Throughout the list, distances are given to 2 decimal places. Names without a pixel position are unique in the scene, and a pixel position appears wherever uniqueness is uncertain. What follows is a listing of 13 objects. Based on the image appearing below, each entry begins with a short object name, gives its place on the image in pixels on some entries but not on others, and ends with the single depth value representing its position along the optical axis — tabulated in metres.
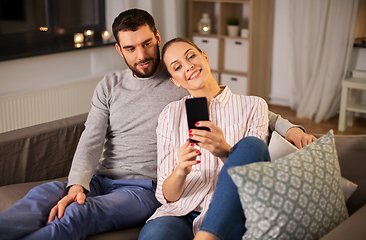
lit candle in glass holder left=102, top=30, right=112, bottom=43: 3.72
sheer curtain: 3.54
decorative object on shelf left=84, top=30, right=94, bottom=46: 3.66
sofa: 1.38
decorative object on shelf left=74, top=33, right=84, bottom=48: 3.54
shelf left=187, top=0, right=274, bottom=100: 3.99
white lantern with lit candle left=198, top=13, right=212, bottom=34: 4.26
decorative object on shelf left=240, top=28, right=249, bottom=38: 4.02
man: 1.43
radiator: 3.01
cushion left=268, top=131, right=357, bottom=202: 1.30
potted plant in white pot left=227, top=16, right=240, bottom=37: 4.07
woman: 1.26
